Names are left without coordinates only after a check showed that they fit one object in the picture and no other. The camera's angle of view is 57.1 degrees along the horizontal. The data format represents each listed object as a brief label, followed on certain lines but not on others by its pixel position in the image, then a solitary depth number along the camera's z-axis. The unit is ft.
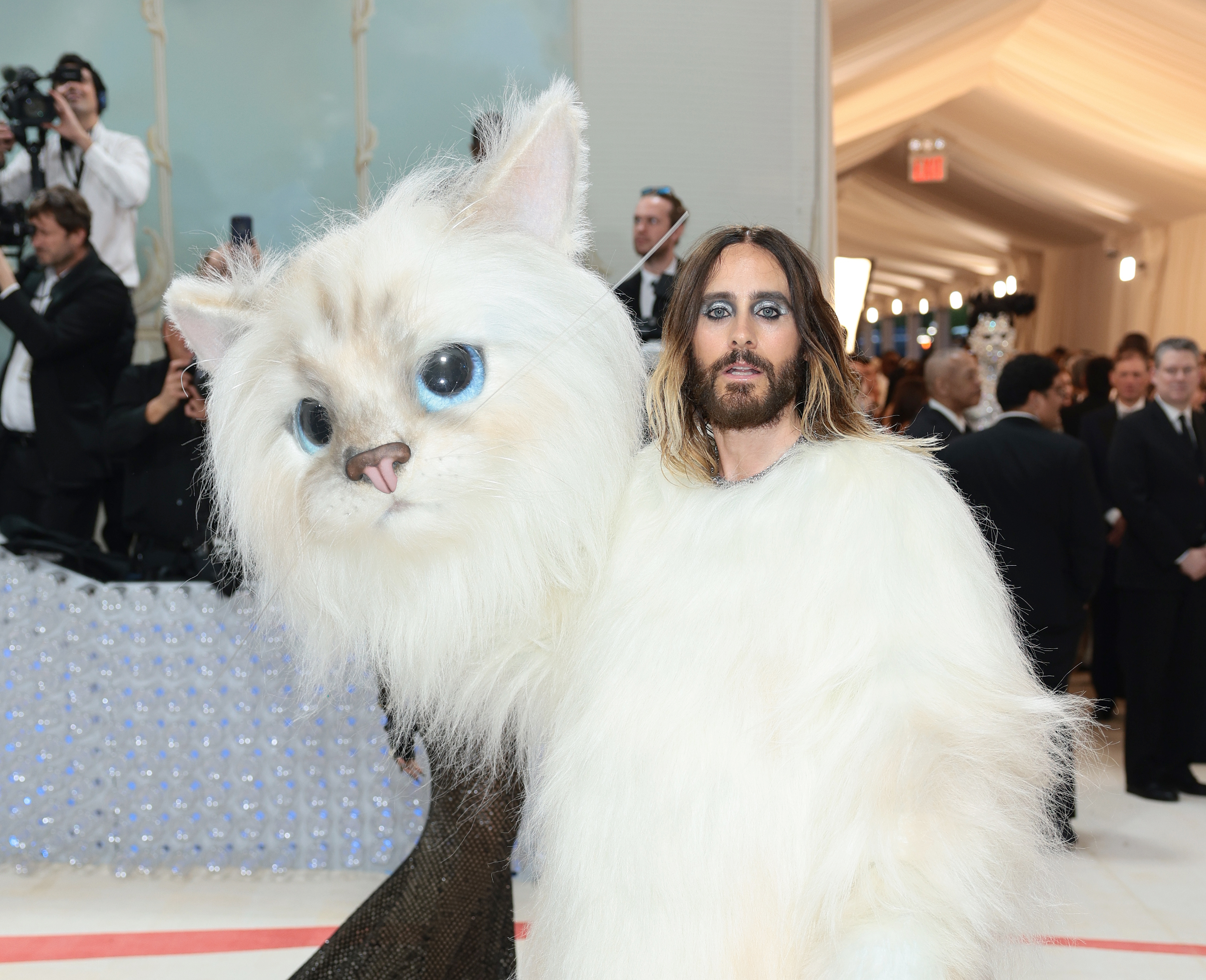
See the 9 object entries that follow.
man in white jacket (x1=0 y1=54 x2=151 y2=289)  14.28
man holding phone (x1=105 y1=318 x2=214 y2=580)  10.65
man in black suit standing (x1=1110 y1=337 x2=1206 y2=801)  13.62
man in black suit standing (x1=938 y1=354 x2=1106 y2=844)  12.02
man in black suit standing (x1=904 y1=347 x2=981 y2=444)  13.71
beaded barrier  10.43
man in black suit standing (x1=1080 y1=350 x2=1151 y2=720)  16.69
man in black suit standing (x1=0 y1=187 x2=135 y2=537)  11.59
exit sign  31.73
